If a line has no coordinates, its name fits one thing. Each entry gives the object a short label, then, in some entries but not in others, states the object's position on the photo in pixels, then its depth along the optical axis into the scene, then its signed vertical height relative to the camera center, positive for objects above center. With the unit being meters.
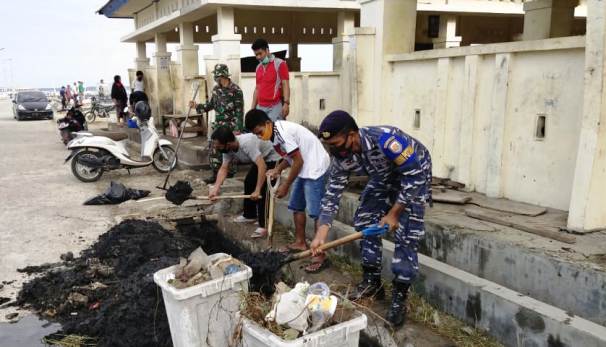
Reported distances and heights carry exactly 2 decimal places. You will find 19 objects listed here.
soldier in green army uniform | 7.62 -0.22
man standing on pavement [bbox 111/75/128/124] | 16.37 -0.30
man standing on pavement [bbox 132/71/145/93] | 15.34 +0.21
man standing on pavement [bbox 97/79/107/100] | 31.30 -0.17
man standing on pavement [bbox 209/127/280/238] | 4.96 -0.77
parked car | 24.72 -1.01
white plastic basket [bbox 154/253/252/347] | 2.96 -1.39
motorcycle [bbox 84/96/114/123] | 23.12 -1.18
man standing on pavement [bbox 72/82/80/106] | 32.64 -0.33
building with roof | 3.90 -0.05
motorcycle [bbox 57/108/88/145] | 13.10 -0.99
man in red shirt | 6.57 +0.04
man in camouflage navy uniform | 3.20 -0.74
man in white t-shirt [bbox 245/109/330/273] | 4.30 -0.63
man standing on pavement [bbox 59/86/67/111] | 33.20 -0.71
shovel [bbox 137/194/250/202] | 5.19 -1.19
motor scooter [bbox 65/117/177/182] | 9.01 -1.30
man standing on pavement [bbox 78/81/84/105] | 35.31 -0.12
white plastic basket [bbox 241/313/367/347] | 2.38 -1.27
